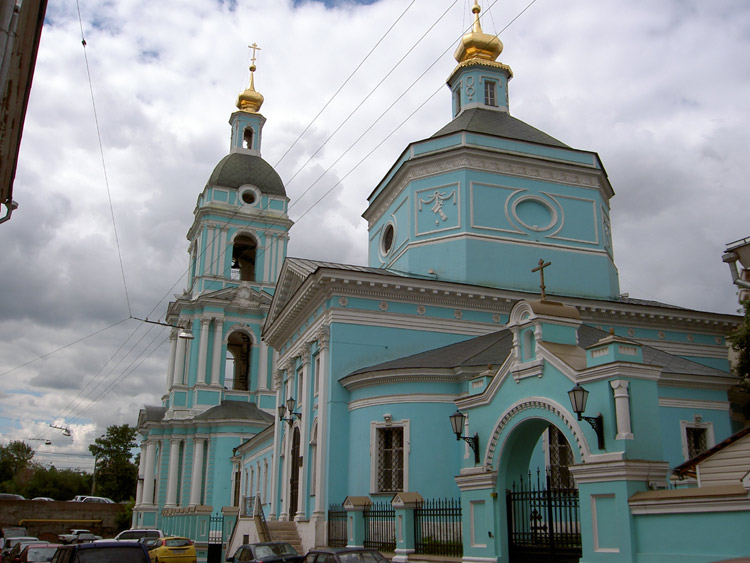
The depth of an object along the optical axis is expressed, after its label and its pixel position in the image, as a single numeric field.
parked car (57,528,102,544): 33.10
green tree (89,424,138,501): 79.31
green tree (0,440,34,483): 90.94
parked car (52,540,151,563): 11.48
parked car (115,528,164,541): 29.09
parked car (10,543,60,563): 19.23
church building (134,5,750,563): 11.58
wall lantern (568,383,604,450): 11.77
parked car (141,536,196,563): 23.97
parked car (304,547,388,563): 13.62
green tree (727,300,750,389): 20.78
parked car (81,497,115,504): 61.59
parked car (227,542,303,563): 16.84
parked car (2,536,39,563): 23.78
